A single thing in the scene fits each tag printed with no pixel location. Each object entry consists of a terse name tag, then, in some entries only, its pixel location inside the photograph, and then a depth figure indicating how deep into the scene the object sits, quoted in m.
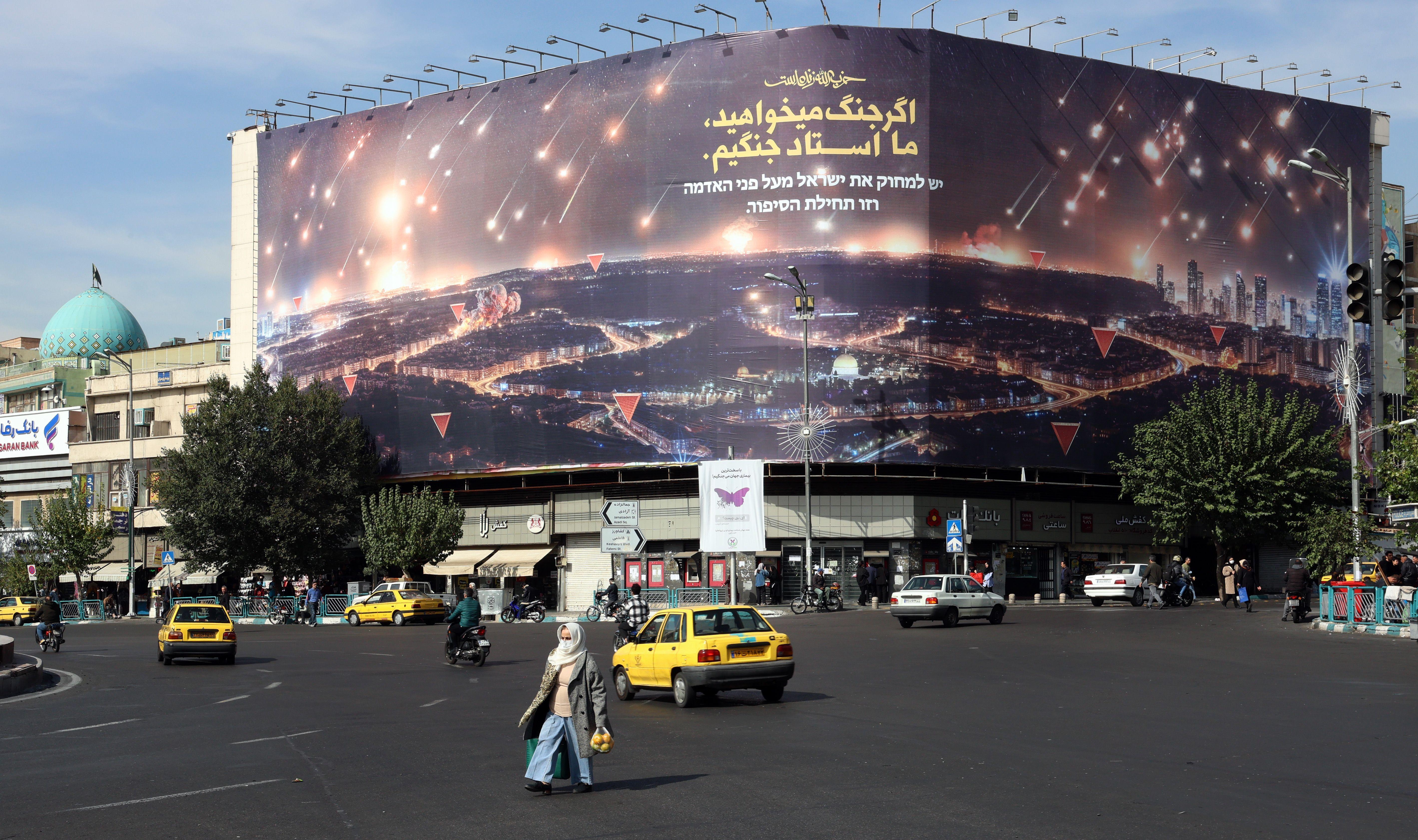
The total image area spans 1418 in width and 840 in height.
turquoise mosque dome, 79.88
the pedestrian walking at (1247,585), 38.03
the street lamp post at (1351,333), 29.75
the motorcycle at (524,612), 44.81
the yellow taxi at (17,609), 53.97
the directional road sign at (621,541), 36.31
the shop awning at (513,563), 56.66
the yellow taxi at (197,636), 27.48
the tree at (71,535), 63.62
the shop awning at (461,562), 58.66
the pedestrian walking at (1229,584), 43.66
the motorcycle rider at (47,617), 32.06
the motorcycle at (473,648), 25.47
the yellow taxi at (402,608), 44.66
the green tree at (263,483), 54.56
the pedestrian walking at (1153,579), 41.34
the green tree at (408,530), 52.12
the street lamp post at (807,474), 44.00
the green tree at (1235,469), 49.97
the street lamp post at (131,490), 59.12
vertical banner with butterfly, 46.69
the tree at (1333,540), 34.97
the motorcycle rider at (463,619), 25.80
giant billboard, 53.41
